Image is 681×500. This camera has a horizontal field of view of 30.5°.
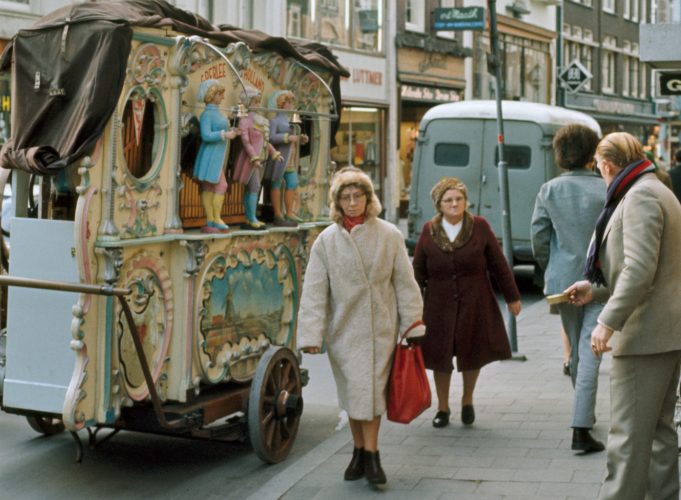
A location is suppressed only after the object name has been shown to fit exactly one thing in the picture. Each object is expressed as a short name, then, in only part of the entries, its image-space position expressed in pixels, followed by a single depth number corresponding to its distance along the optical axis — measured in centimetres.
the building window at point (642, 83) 5878
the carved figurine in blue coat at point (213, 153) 734
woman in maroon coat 838
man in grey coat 769
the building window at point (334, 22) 3048
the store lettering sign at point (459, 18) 2959
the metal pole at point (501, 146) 1204
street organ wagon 650
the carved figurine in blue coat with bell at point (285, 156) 834
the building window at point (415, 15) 3491
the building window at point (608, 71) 5366
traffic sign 2769
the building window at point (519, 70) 3966
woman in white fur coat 687
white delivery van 1839
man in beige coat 541
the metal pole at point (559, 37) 4731
